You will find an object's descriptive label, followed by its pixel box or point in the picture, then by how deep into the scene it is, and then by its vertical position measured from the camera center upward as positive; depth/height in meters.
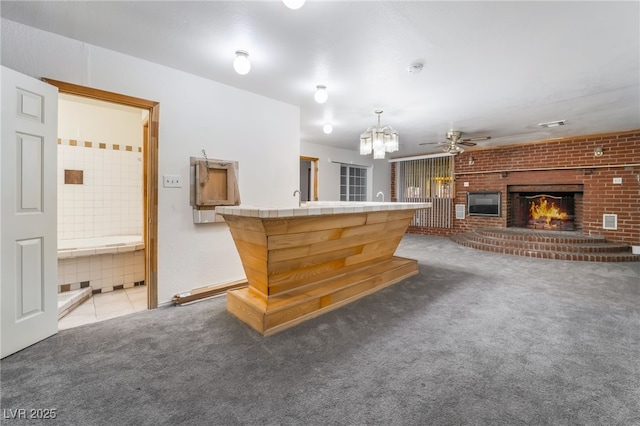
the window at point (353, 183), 7.14 +0.78
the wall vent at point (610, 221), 5.17 -0.16
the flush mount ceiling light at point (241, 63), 2.30 +1.25
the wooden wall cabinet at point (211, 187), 2.78 +0.26
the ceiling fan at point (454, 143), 4.95 +1.26
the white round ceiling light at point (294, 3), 1.55 +1.19
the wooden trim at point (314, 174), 6.32 +0.86
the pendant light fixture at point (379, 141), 3.30 +0.87
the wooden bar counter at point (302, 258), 2.01 -0.40
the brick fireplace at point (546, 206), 5.90 +0.13
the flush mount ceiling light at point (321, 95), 2.98 +1.27
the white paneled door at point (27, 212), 1.76 -0.01
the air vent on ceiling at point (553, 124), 4.37 +1.45
